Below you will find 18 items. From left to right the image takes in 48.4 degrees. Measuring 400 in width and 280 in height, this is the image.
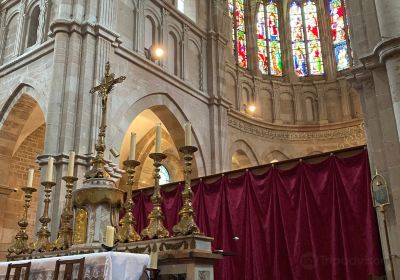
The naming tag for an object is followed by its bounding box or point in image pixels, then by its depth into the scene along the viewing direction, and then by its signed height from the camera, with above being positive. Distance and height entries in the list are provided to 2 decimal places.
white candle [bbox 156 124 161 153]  4.94 +1.65
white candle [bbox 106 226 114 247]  4.18 +0.52
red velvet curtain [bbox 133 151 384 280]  7.69 +1.24
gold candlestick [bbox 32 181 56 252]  5.85 +0.80
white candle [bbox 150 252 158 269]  3.91 +0.29
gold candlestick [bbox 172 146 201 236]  4.27 +0.79
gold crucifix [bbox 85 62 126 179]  5.17 +1.84
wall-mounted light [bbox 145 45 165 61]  14.13 +7.32
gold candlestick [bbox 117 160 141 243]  4.87 +0.78
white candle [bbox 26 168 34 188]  6.45 +1.65
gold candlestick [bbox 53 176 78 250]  5.54 +0.85
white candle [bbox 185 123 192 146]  4.81 +1.65
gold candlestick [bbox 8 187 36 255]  6.06 +0.77
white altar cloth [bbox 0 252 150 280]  3.76 +0.25
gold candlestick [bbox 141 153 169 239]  4.59 +0.78
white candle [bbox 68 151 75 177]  5.95 +1.67
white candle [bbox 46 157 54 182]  6.15 +1.67
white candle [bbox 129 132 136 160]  5.23 +1.67
